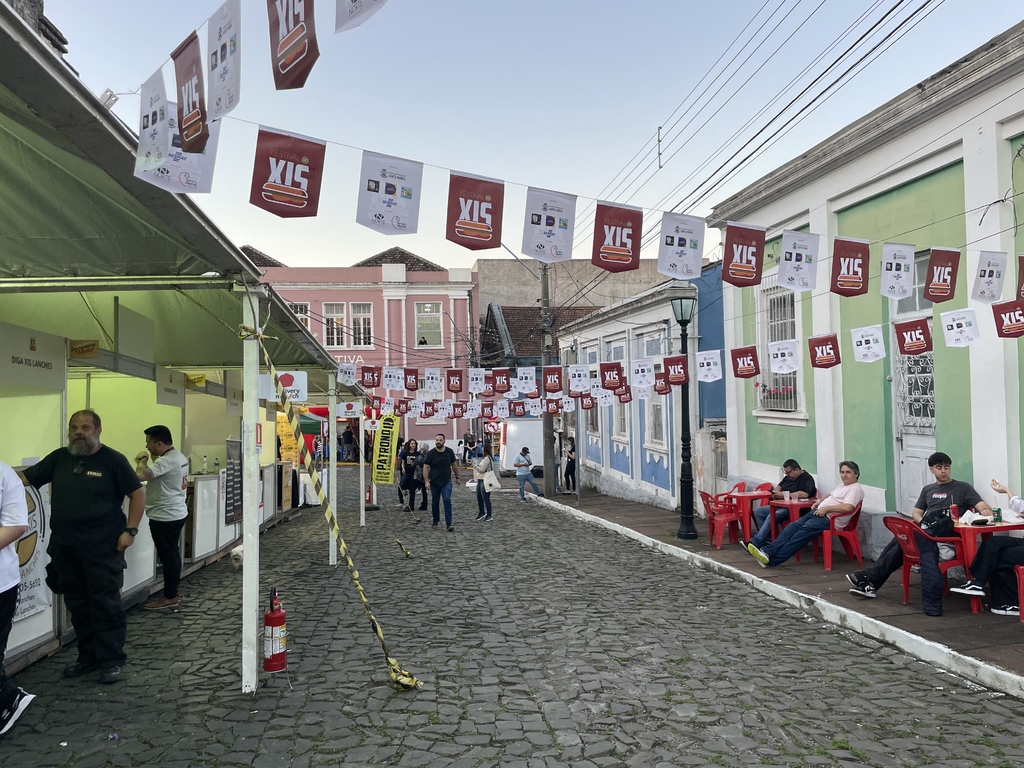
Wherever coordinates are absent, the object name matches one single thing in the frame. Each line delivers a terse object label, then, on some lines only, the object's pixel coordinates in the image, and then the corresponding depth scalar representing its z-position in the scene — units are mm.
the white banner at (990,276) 7648
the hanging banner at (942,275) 8188
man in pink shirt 9383
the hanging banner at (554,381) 20203
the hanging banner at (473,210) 6531
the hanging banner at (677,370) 13430
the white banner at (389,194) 5828
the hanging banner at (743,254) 8141
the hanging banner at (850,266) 8320
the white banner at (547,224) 6957
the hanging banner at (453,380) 21805
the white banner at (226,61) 3771
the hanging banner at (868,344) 9250
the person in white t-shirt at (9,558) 4531
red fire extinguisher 5680
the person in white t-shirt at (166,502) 7949
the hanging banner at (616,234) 7473
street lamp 12508
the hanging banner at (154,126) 3631
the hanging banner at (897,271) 8094
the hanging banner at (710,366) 12945
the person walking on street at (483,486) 16547
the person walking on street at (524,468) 21250
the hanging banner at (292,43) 3648
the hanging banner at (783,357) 10500
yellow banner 19234
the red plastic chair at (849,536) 9469
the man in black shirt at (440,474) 15180
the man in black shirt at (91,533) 5559
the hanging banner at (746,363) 11703
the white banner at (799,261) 8180
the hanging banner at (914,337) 8594
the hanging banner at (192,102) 3891
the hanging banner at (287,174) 5062
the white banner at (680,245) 7766
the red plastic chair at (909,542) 7250
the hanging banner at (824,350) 10109
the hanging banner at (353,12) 3362
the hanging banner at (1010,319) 7258
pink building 38406
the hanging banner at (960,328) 7938
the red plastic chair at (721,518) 11500
